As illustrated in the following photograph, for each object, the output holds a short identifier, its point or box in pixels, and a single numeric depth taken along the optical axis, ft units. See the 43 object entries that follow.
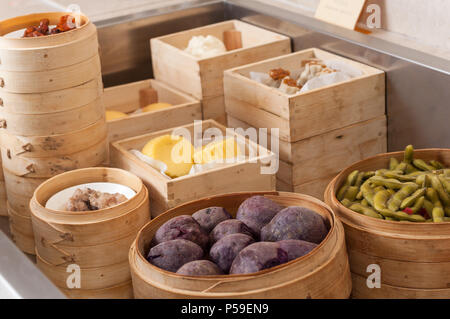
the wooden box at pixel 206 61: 9.31
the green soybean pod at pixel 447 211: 6.02
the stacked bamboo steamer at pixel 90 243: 6.70
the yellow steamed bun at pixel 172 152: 7.65
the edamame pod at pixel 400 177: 6.38
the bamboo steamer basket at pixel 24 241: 8.03
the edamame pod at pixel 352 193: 6.41
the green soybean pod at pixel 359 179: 6.56
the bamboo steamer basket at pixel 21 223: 7.95
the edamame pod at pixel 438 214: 5.85
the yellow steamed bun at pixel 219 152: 7.66
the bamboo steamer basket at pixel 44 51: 7.02
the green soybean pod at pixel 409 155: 6.68
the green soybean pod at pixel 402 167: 6.61
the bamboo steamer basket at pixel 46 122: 7.32
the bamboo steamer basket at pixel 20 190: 7.72
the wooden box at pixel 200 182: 7.20
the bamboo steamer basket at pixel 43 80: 7.12
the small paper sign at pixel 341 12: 9.06
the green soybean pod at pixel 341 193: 6.49
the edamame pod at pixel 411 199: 6.01
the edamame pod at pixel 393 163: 6.77
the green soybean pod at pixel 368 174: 6.66
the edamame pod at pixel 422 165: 6.66
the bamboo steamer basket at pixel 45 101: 7.23
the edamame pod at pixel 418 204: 5.98
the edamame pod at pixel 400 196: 6.07
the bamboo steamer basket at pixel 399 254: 5.69
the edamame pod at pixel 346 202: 6.28
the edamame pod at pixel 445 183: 6.18
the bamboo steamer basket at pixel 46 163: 7.57
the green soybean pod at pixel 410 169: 6.66
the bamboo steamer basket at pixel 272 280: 4.83
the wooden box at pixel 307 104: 7.97
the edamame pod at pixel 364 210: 6.05
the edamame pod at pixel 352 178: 6.59
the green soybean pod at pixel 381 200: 6.06
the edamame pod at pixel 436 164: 6.71
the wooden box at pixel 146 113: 8.86
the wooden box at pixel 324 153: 8.19
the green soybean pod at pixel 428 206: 6.03
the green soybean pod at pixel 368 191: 6.23
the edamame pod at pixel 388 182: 6.31
